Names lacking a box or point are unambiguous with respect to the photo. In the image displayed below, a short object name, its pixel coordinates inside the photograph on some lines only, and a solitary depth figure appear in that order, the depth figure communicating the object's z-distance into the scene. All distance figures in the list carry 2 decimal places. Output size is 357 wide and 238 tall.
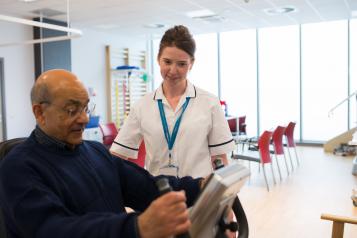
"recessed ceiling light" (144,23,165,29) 8.48
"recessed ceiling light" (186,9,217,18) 7.20
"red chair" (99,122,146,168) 5.78
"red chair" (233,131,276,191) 5.25
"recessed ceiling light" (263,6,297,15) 7.10
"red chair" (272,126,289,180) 5.88
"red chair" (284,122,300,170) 6.64
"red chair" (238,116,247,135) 8.01
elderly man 0.88
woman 1.71
